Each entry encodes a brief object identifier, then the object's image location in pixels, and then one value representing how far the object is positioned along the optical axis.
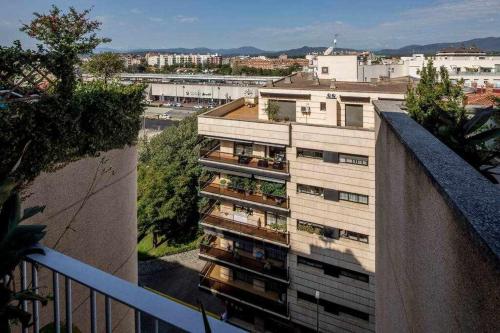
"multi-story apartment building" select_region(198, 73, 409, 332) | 14.40
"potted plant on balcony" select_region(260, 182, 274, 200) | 16.11
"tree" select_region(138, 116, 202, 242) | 24.69
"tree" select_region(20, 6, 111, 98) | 5.14
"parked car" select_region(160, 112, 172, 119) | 65.09
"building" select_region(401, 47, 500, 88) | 35.70
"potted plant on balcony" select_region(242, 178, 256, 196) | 16.55
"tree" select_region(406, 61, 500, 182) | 3.78
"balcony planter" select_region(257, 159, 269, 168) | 16.05
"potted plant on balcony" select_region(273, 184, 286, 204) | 15.83
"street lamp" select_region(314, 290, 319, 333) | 15.36
